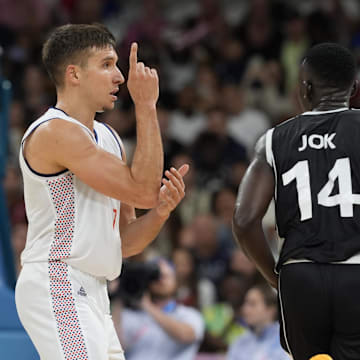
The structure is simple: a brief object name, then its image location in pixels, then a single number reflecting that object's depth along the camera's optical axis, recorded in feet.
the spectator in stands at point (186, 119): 70.23
